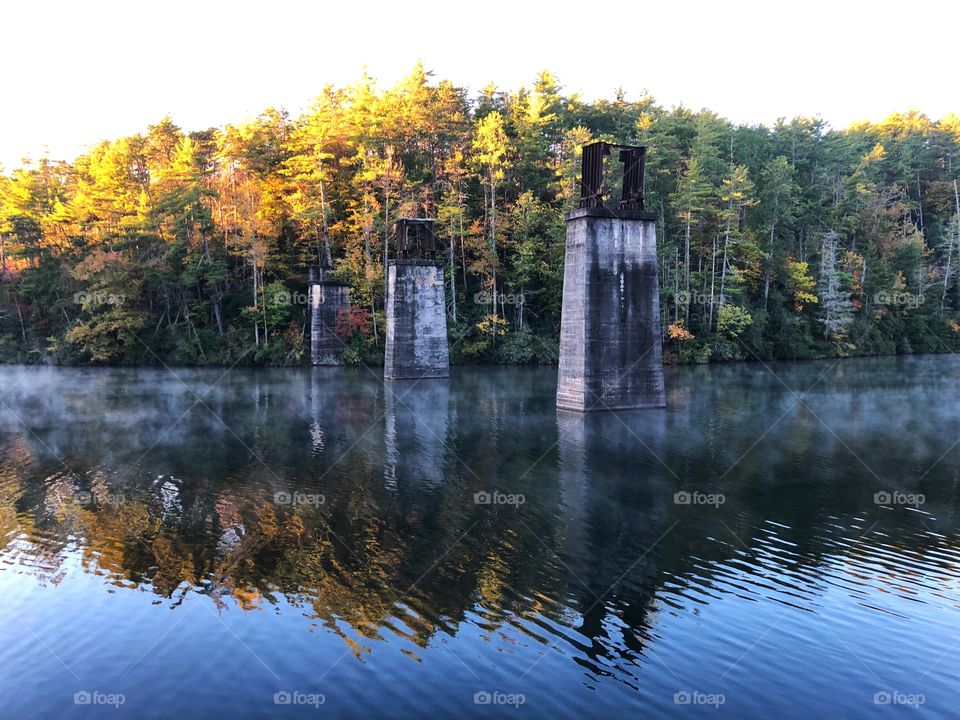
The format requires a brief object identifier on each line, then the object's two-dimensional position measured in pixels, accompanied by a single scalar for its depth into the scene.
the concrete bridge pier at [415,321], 44.97
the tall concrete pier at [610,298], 30.45
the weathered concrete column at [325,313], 54.47
